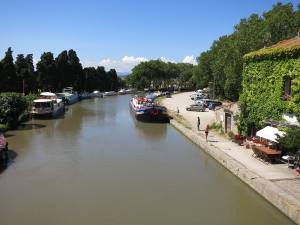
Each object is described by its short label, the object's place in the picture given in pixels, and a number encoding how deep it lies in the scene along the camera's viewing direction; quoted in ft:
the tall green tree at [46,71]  189.67
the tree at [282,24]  95.76
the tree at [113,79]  297.77
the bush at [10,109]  87.56
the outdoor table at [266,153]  49.91
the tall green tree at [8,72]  145.27
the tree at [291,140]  44.46
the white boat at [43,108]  113.66
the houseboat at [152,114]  107.81
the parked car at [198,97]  175.43
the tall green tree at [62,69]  204.08
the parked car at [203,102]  136.52
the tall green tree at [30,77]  166.48
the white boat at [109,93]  252.08
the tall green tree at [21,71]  159.44
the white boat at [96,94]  237.53
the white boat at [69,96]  172.65
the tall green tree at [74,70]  215.86
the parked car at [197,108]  126.50
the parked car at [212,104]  131.46
